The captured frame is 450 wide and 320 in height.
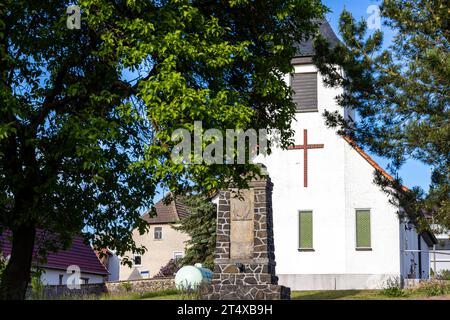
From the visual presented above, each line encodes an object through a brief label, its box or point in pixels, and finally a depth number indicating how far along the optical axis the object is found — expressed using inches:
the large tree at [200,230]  1454.2
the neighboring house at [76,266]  1606.8
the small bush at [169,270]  1825.7
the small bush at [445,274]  1420.4
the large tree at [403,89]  648.4
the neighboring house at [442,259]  2402.2
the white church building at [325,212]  1264.8
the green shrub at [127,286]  1381.6
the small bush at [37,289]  1042.2
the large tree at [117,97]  514.9
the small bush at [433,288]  1009.0
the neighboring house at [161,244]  2256.4
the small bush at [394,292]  1031.0
